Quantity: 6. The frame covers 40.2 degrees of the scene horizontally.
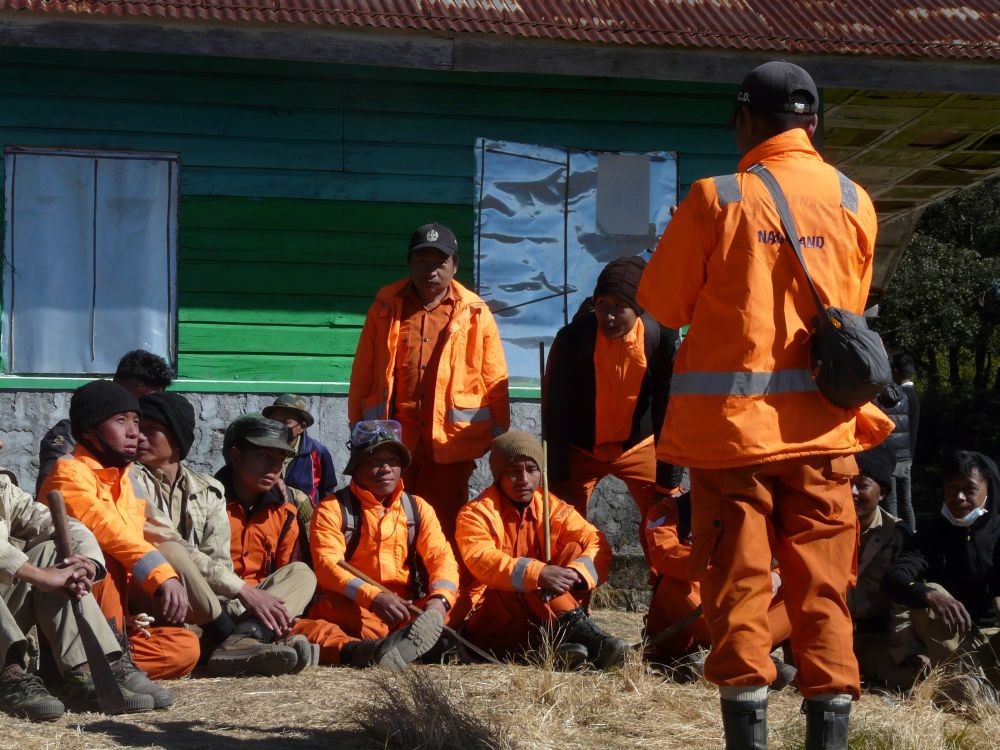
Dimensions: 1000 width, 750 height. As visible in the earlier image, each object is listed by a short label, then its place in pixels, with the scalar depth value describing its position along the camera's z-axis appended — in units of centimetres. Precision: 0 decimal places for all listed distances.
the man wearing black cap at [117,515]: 516
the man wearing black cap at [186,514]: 560
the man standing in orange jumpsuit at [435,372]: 659
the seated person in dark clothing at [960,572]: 562
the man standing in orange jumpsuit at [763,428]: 365
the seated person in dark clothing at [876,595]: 581
